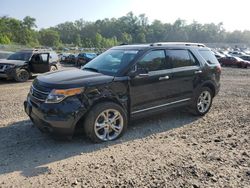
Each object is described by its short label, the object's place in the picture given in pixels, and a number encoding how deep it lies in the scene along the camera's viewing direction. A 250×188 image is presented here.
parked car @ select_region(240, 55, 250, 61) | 30.64
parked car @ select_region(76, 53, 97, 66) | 24.92
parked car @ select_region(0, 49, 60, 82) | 11.88
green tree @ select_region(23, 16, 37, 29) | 111.82
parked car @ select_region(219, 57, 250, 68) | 26.72
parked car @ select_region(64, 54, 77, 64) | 29.92
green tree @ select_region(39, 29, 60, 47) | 112.64
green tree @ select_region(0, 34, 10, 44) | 68.06
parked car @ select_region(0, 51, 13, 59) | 16.16
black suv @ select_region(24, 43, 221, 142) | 4.24
